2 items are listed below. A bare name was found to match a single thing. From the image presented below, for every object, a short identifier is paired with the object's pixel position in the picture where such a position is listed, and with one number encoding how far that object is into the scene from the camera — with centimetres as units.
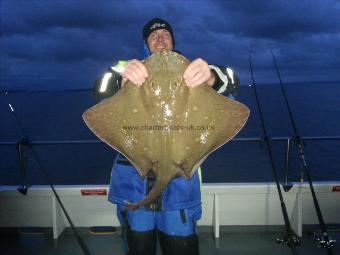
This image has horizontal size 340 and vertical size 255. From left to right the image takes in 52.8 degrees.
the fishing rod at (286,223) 372
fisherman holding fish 300
